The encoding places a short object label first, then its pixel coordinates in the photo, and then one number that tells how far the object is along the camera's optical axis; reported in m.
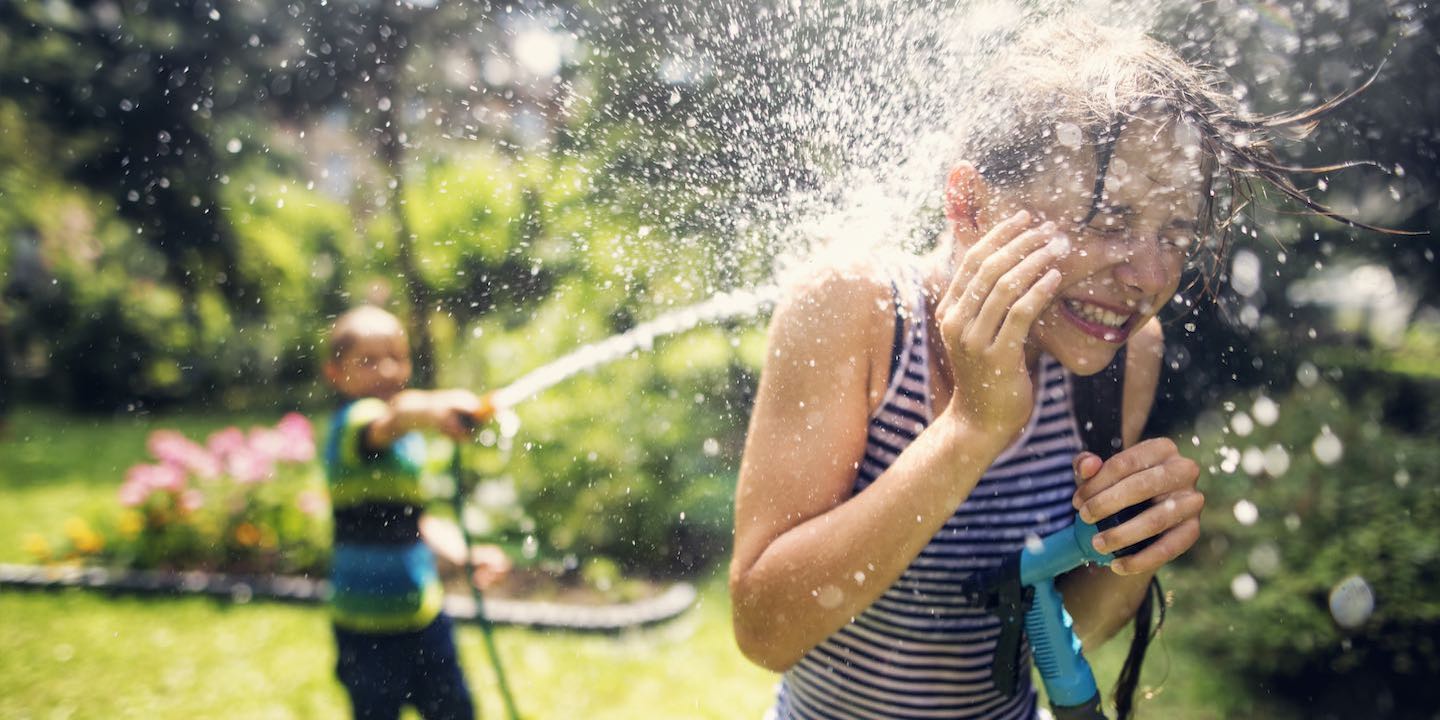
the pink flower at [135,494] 5.03
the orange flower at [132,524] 5.02
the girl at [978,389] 1.12
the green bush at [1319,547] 3.18
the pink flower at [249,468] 5.09
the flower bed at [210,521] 4.95
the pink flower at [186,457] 5.07
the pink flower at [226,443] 5.23
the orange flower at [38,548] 5.16
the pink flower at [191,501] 5.03
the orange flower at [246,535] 4.93
